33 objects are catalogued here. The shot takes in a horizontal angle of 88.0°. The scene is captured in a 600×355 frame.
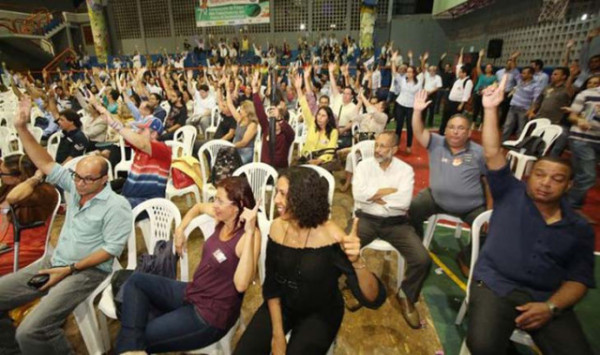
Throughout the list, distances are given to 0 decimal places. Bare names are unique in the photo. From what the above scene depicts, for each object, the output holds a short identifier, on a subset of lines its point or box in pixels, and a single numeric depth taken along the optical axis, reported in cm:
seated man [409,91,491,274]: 264
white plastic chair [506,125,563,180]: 355
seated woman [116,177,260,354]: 161
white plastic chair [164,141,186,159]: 402
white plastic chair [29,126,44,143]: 499
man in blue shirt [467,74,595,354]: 159
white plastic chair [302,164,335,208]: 279
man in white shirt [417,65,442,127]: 679
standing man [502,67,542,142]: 534
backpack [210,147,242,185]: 308
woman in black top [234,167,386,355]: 155
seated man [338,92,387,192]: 456
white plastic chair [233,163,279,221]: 309
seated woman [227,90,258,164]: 395
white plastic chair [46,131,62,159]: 460
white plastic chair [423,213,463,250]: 280
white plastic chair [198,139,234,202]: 333
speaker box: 938
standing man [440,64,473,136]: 639
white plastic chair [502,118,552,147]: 424
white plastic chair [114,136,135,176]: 397
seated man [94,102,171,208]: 280
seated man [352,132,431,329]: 228
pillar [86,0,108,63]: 1734
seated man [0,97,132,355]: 185
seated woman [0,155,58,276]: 208
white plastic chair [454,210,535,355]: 170
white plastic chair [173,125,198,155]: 460
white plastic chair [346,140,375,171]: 382
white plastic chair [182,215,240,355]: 169
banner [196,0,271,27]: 1437
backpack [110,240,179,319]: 185
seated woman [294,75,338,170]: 406
